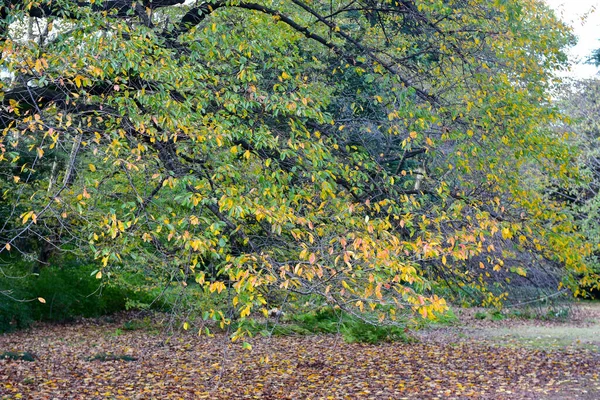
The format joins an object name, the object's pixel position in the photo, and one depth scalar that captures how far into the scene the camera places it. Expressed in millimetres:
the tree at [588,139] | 21047
